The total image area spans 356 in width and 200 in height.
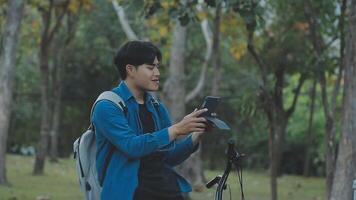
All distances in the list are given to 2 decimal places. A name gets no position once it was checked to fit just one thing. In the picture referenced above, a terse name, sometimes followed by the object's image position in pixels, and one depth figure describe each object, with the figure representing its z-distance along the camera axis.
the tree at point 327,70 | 15.29
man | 5.91
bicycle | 5.77
